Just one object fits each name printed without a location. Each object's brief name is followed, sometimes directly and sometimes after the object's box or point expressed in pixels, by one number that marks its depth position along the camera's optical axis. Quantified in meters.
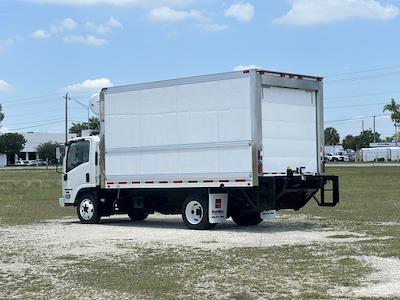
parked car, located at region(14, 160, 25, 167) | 142.35
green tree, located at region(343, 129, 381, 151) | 160.50
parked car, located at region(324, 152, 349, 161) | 121.50
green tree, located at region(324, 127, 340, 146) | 175.76
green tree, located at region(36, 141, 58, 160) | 143.27
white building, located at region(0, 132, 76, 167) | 156.12
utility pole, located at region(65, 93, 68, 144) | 93.69
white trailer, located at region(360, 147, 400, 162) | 113.94
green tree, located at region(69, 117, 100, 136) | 130.52
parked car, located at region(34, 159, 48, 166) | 137.38
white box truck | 15.60
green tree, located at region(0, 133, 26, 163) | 143.12
